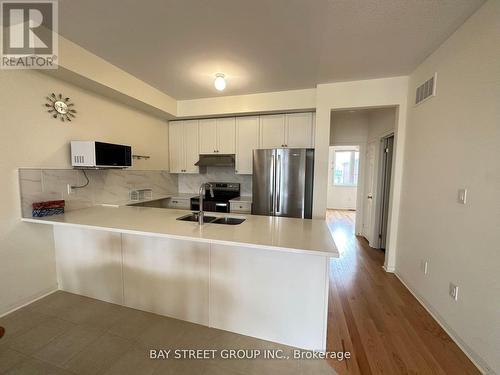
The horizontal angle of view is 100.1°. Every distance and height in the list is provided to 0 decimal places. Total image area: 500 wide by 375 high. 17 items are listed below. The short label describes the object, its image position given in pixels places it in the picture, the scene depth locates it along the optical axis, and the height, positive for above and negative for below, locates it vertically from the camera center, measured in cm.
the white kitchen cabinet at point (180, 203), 408 -66
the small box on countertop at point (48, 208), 216 -43
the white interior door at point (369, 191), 414 -35
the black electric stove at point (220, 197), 368 -51
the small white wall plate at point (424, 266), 221 -99
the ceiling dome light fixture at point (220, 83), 259 +109
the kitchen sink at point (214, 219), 223 -53
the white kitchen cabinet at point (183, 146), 418 +49
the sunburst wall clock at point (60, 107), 232 +69
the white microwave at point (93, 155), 239 +17
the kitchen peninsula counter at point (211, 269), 162 -89
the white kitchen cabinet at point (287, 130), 352 +72
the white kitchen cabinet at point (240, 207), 366 -64
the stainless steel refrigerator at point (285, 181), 316 -14
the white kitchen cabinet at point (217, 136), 393 +67
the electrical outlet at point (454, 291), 177 -100
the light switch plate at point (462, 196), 169 -17
